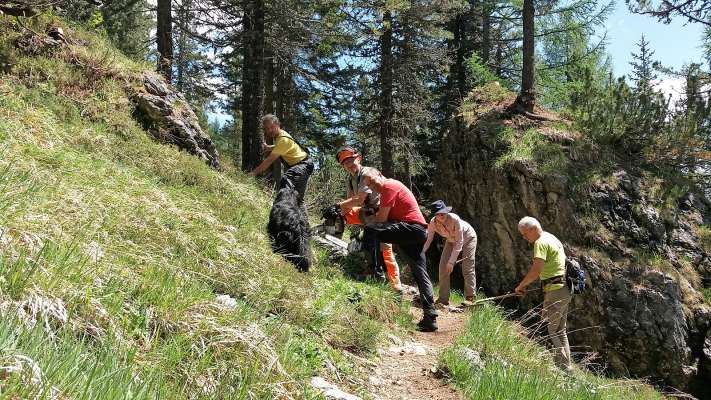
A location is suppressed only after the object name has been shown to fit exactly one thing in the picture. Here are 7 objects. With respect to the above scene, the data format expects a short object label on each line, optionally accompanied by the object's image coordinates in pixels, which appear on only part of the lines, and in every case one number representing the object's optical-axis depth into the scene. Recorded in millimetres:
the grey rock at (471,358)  4598
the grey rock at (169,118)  9000
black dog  6262
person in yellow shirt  7000
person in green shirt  7055
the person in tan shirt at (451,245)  8367
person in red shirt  6539
